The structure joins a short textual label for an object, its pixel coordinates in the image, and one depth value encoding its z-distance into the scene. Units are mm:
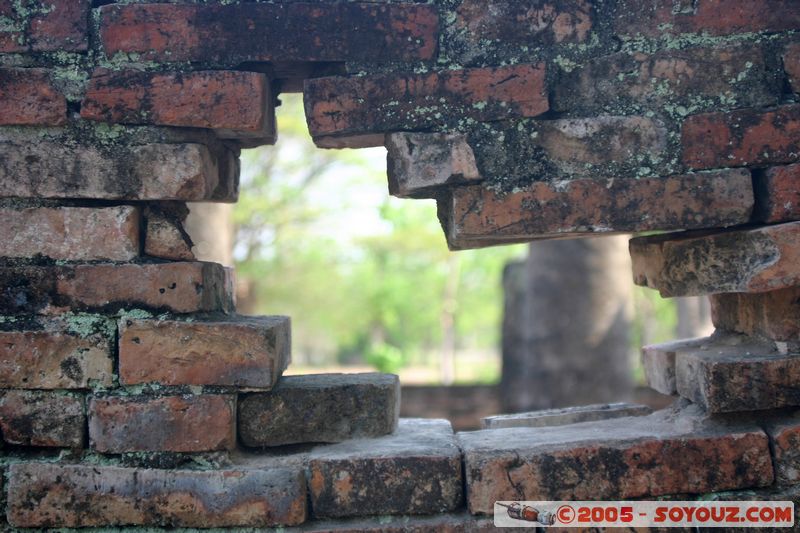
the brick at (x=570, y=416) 2297
